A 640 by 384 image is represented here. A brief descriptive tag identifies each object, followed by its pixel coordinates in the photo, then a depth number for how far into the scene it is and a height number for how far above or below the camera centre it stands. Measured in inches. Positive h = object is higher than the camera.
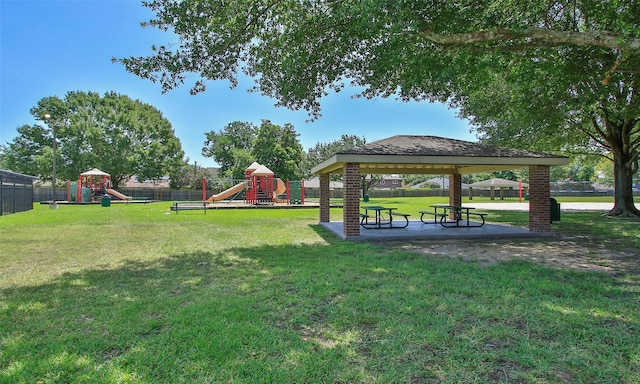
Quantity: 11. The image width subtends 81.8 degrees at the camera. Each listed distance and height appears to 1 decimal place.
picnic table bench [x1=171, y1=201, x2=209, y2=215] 842.6 -24.2
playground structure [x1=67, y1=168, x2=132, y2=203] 1151.1 +23.8
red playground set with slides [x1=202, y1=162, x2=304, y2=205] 1000.2 +15.2
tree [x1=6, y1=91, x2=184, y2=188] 1462.8 +228.8
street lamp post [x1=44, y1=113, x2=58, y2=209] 850.4 -20.4
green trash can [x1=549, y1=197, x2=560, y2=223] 514.9 -23.0
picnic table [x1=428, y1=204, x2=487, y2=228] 444.5 -36.6
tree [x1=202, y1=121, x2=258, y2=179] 2006.6 +313.4
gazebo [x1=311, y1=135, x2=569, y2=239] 359.6 +34.8
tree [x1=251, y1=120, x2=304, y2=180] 1601.9 +200.5
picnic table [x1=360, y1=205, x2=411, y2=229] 433.2 -37.1
